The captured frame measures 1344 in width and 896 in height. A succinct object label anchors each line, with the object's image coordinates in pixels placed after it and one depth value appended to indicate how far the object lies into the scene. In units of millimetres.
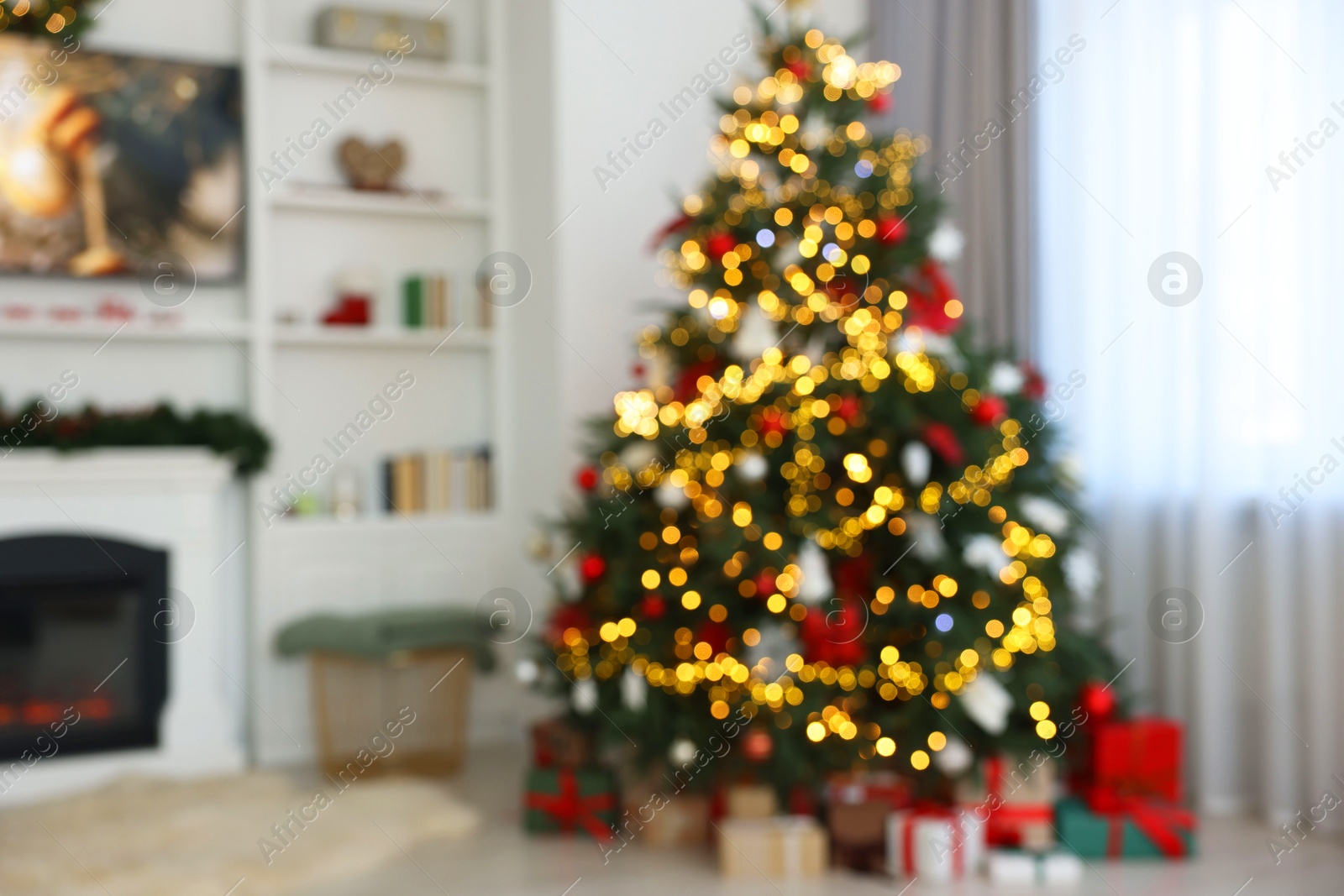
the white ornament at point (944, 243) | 3215
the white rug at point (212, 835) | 2771
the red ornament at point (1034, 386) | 3349
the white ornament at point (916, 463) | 2949
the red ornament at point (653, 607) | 3039
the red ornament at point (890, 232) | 3164
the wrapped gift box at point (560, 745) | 3281
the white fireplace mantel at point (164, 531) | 3723
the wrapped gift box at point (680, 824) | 3105
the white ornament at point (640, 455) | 3143
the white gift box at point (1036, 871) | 2787
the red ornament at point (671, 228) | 3268
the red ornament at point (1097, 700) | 3059
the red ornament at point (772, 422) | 3000
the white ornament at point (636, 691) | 3004
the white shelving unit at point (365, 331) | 4211
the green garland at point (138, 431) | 3742
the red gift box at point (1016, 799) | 2908
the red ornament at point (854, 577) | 3066
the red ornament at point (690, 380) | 3172
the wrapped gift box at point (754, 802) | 3000
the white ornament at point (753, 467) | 2947
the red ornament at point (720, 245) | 3129
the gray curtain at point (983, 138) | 3906
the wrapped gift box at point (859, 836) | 2914
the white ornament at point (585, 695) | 3090
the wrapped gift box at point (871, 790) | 3037
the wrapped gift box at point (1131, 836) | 2928
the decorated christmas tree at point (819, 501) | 2959
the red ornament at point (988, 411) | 3027
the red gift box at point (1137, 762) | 3039
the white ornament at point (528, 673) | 3268
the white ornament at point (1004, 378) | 3168
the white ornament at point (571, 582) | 3256
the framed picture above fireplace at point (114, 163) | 3883
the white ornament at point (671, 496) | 3068
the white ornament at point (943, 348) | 3082
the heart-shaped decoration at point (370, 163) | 4410
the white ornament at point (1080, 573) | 3064
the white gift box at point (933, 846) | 2820
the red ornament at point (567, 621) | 3207
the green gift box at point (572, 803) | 3197
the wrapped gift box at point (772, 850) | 2850
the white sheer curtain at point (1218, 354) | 3109
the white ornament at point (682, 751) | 2939
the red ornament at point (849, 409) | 3008
